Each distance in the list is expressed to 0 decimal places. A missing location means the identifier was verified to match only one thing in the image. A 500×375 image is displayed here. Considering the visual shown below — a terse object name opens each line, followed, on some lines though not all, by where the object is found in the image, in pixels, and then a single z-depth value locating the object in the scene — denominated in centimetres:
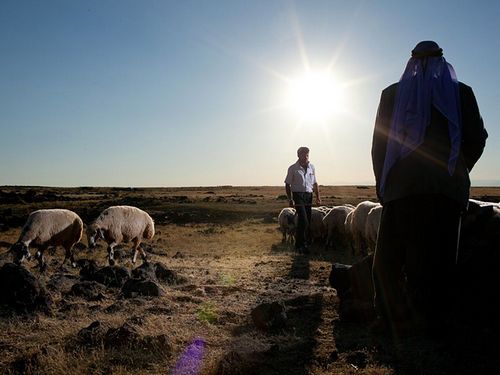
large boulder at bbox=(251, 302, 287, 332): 510
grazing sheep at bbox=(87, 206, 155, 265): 1241
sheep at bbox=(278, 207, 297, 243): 1911
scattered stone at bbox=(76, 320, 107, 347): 446
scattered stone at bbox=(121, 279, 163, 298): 688
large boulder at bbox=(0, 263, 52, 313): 588
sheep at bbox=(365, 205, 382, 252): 1133
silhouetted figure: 358
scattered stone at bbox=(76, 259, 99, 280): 834
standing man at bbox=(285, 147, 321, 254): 1212
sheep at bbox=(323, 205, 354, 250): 1648
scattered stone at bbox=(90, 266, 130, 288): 795
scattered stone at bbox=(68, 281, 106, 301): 688
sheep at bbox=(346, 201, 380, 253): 1328
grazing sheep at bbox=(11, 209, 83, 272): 1122
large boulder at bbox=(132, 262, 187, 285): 815
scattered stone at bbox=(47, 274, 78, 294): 739
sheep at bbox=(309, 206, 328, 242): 1815
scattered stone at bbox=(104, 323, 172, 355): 432
